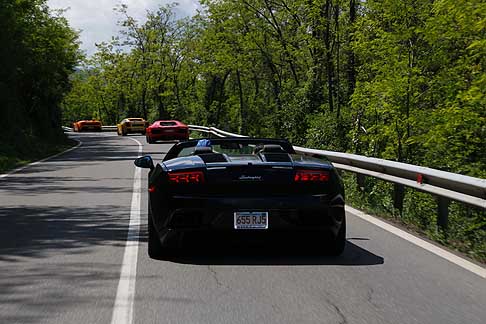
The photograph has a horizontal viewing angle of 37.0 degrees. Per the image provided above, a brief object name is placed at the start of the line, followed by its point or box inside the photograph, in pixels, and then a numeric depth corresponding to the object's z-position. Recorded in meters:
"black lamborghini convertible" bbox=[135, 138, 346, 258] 6.82
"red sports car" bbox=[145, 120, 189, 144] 37.28
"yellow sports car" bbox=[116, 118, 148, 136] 56.19
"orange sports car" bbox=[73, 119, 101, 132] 74.50
